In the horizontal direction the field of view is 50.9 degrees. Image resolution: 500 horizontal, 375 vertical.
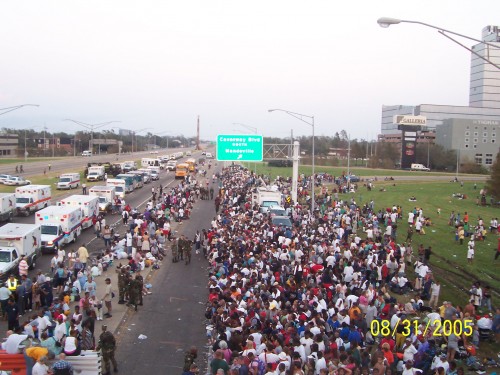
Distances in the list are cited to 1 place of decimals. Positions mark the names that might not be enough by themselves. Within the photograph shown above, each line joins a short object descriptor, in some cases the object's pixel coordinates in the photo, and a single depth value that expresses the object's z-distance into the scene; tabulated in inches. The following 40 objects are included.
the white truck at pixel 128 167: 2992.1
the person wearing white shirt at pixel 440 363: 435.3
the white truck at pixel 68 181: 2150.7
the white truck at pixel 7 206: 1337.8
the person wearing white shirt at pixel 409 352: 468.1
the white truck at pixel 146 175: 2596.0
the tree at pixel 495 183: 2053.4
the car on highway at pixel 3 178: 2241.6
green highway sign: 1691.7
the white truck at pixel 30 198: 1475.1
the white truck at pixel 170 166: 3710.6
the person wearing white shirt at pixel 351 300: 614.6
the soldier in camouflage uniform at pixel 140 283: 723.4
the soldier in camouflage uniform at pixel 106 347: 506.9
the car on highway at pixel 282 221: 1202.8
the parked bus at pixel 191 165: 3297.0
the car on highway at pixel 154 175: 2806.8
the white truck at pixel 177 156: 4765.8
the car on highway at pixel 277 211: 1381.0
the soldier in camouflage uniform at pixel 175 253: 1023.5
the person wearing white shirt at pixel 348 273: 759.1
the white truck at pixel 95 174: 2549.2
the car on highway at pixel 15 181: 2220.7
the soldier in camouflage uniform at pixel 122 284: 732.0
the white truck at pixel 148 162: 3353.8
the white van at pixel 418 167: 4425.4
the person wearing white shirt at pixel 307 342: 466.0
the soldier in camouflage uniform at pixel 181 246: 1022.4
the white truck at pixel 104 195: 1575.2
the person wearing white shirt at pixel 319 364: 426.3
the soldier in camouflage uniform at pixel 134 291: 717.9
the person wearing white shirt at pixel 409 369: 415.5
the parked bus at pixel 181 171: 2960.1
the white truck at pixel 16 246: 824.3
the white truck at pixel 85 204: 1275.8
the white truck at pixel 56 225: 1057.5
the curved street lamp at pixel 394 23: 510.0
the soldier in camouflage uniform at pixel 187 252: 1009.5
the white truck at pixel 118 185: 1850.1
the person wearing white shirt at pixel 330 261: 817.1
